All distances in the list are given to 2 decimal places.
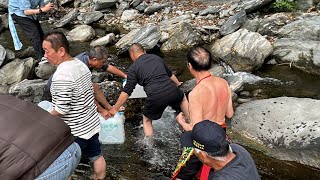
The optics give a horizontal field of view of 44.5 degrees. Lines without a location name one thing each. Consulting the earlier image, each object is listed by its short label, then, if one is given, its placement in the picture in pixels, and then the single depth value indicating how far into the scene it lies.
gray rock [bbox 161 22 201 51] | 10.92
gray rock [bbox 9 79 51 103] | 7.33
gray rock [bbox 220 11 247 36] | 11.34
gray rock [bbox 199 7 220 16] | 13.22
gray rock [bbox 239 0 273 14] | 12.33
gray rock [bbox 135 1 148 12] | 14.71
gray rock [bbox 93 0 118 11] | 15.38
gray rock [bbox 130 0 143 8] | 15.15
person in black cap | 2.71
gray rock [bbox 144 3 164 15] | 14.30
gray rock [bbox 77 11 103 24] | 14.37
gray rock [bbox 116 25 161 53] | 10.70
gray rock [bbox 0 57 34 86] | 8.55
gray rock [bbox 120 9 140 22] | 14.23
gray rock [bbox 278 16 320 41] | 10.13
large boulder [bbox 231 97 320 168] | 5.71
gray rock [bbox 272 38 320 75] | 8.98
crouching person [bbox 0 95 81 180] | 2.82
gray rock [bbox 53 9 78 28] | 14.35
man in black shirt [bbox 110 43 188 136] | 5.53
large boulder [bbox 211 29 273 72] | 9.32
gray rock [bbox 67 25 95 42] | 12.19
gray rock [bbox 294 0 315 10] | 12.74
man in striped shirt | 3.89
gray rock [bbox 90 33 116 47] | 11.59
